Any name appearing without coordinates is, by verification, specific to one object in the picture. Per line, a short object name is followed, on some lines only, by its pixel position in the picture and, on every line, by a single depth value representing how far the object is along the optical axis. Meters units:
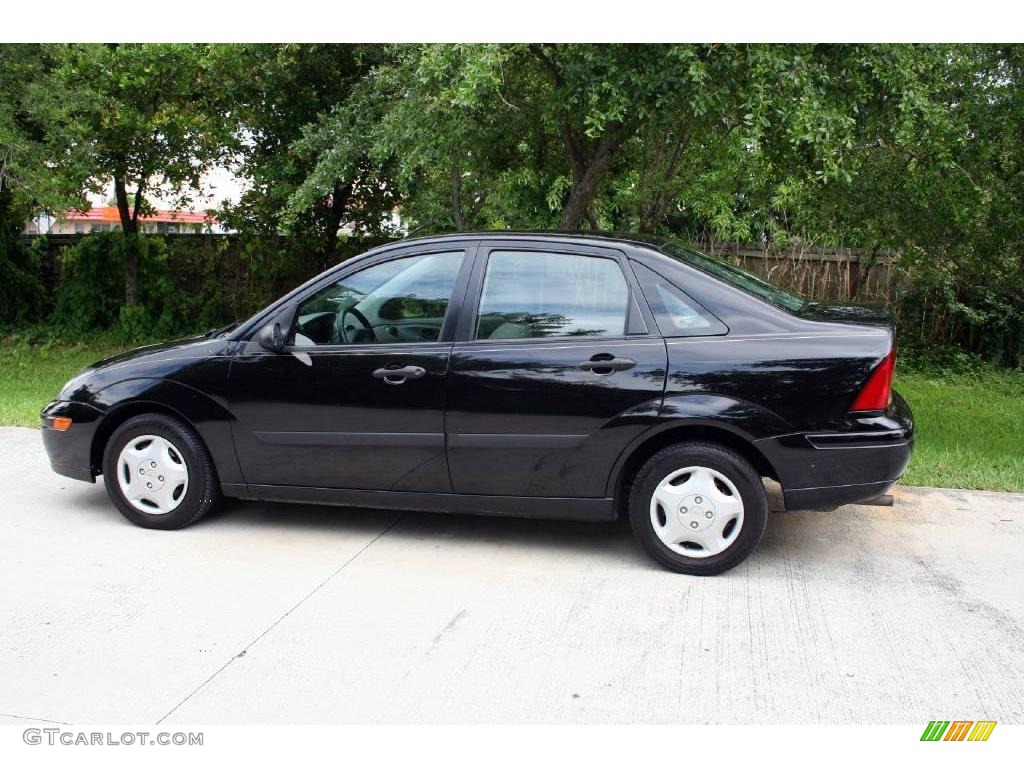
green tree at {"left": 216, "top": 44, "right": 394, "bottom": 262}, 11.00
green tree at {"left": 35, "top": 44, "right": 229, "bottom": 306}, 10.64
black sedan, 4.69
